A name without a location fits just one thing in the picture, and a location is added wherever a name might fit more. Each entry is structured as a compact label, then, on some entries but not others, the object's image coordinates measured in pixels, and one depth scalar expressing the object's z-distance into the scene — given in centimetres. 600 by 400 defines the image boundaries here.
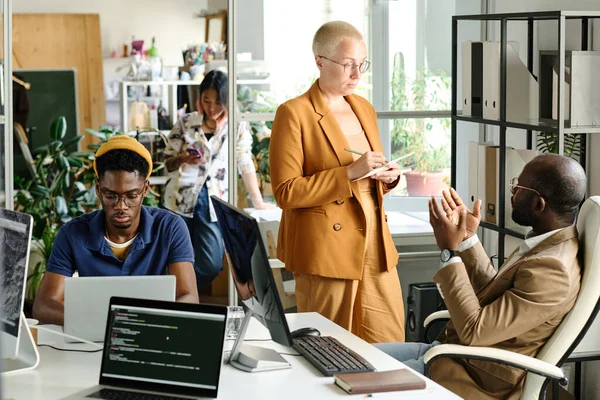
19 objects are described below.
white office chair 390
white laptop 373
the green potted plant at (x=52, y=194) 888
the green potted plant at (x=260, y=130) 692
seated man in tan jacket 384
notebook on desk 320
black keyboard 347
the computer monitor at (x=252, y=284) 331
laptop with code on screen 314
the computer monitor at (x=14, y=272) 330
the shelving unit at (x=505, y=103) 535
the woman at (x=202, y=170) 749
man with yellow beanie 444
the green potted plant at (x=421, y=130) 743
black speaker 695
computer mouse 399
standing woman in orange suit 510
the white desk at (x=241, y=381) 321
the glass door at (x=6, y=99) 676
